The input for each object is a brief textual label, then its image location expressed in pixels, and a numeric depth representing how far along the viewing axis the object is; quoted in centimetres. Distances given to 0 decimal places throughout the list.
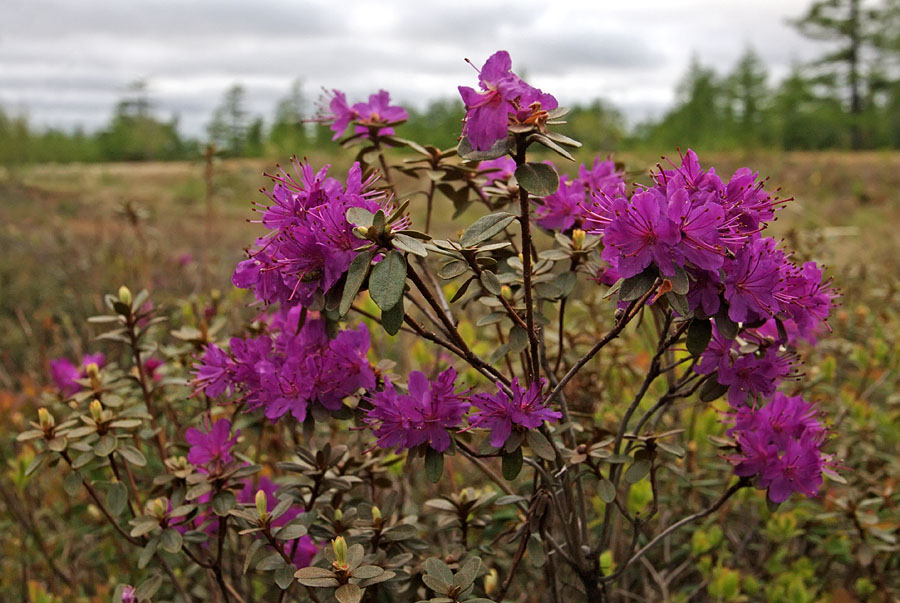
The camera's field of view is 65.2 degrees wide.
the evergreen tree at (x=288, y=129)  1947
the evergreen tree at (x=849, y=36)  2356
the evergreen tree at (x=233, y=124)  2910
